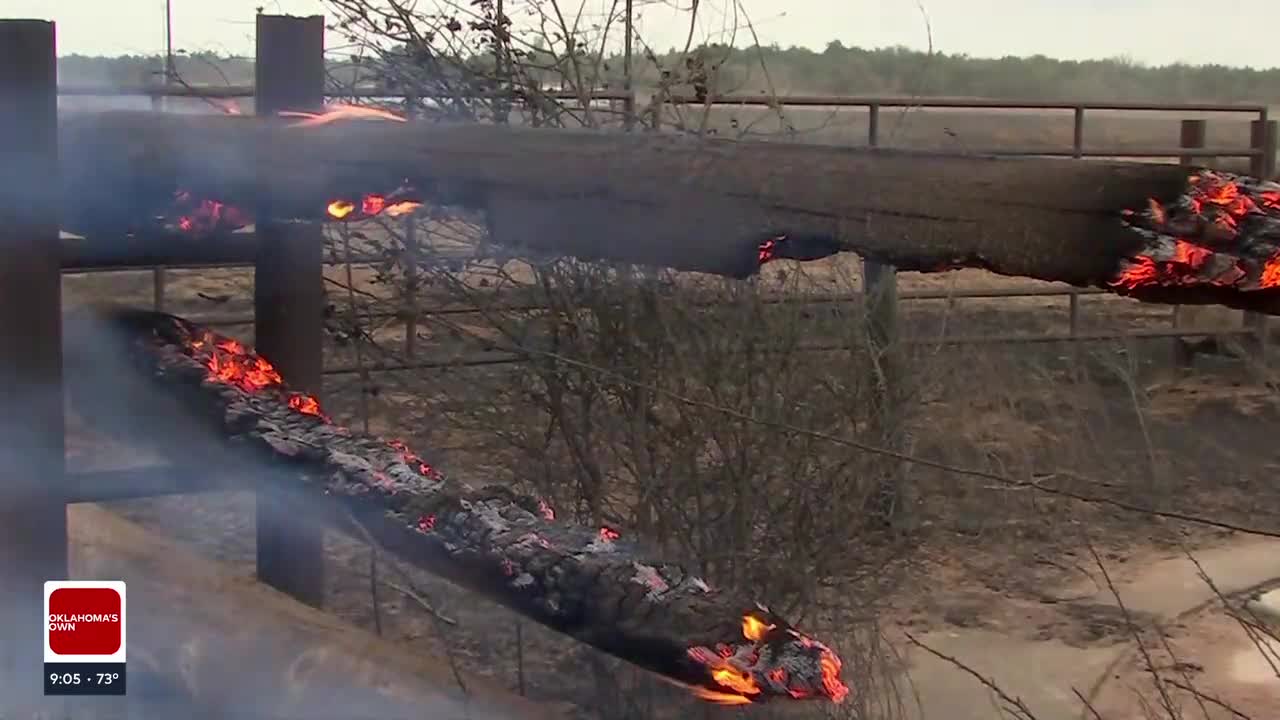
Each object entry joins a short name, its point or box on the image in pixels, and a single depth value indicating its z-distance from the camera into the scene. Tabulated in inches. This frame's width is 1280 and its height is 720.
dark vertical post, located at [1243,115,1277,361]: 287.6
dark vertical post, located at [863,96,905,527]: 138.1
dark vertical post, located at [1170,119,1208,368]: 299.9
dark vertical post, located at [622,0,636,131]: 126.5
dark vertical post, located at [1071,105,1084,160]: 261.3
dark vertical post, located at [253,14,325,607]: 97.9
